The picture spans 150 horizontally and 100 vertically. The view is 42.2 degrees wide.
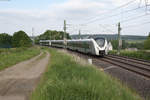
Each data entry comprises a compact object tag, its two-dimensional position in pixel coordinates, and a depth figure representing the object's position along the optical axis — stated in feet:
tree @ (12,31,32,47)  249.14
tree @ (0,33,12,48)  318.24
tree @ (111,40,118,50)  373.73
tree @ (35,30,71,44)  357.82
